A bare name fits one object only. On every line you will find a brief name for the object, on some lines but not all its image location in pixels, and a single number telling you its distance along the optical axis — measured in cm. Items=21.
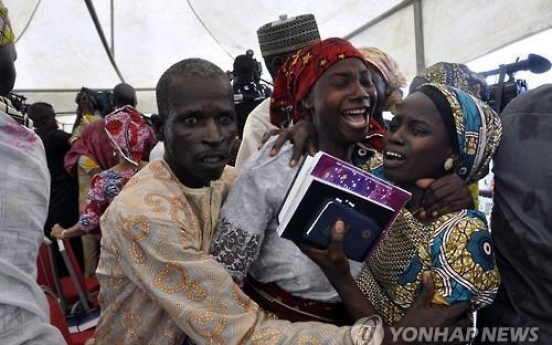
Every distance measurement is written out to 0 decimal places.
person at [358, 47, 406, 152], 160
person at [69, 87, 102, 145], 428
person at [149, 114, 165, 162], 265
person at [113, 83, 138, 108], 386
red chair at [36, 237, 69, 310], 264
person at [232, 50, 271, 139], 337
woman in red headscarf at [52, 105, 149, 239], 277
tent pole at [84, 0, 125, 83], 691
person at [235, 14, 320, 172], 222
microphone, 213
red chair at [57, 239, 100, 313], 281
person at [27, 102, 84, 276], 394
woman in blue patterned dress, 111
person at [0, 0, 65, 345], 104
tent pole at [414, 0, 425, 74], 346
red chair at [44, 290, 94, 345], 170
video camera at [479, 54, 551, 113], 214
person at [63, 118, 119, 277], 333
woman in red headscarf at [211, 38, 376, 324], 122
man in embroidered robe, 110
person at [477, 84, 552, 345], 119
